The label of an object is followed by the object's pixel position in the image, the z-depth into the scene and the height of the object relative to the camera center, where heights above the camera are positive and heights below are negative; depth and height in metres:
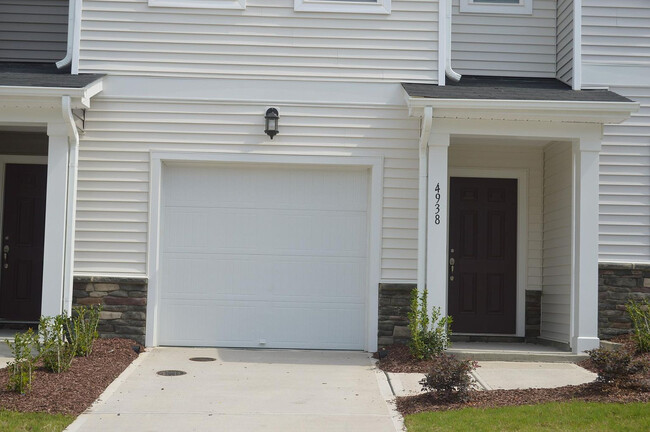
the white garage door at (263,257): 10.71 -0.20
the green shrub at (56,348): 8.48 -1.16
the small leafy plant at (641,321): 9.39 -0.82
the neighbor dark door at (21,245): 12.10 -0.15
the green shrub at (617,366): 7.55 -1.03
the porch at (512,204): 9.97 +0.59
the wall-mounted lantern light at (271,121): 10.46 +1.49
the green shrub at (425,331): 9.54 -0.97
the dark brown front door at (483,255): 11.92 -0.10
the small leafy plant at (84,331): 9.32 -1.07
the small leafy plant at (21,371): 7.64 -1.26
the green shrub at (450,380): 7.57 -1.20
